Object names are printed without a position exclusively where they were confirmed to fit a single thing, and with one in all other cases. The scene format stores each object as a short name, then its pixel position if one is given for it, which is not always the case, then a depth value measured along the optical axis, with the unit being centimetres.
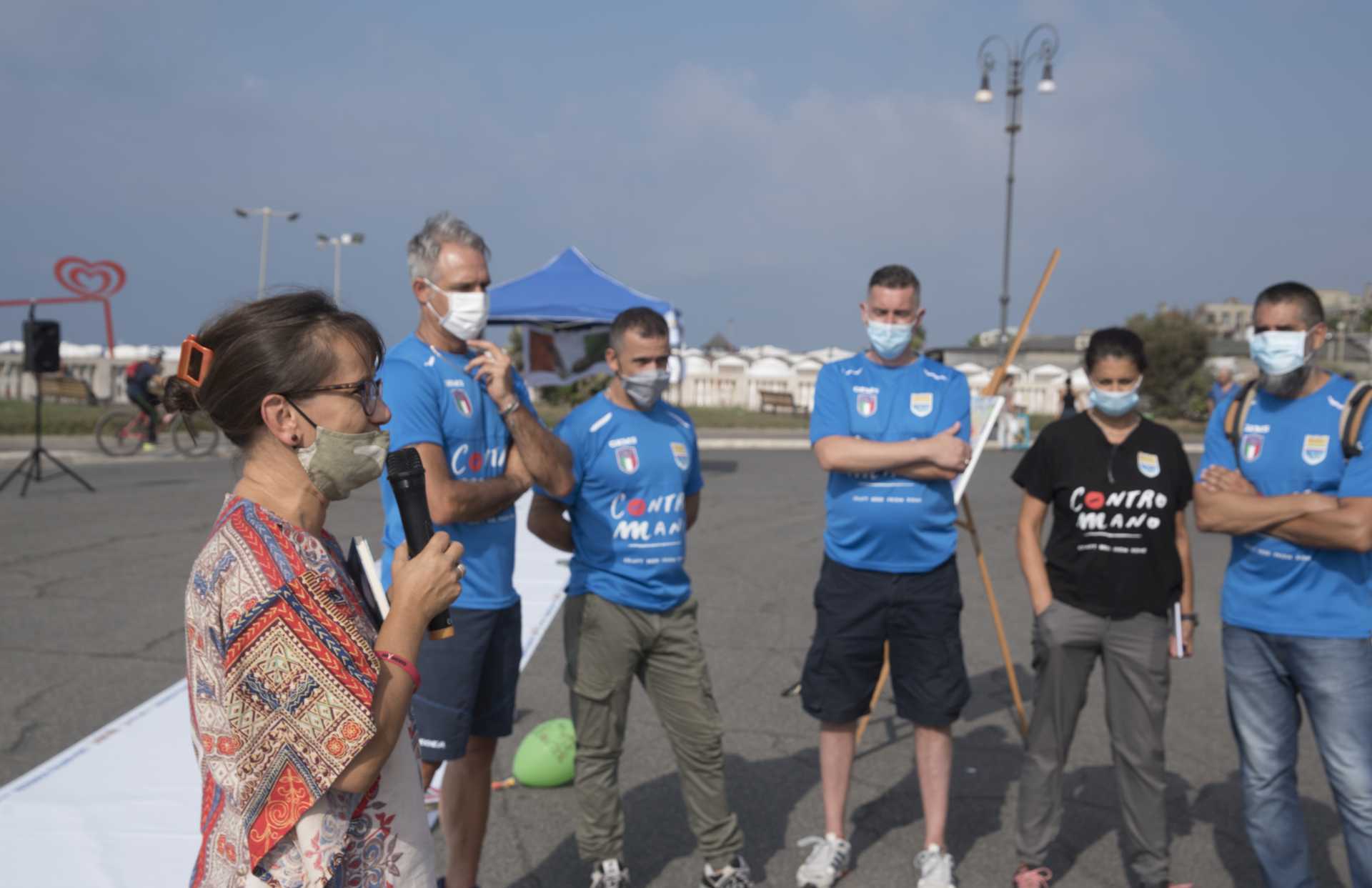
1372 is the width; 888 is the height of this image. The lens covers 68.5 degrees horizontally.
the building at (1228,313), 12875
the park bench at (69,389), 3331
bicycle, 1877
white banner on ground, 370
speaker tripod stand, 1302
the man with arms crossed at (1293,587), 323
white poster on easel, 442
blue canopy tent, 1394
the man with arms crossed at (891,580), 382
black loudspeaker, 1336
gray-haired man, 319
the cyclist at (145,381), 1920
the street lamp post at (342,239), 4834
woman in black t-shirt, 364
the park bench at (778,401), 3944
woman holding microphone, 170
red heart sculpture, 1709
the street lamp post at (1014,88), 2174
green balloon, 462
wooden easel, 418
